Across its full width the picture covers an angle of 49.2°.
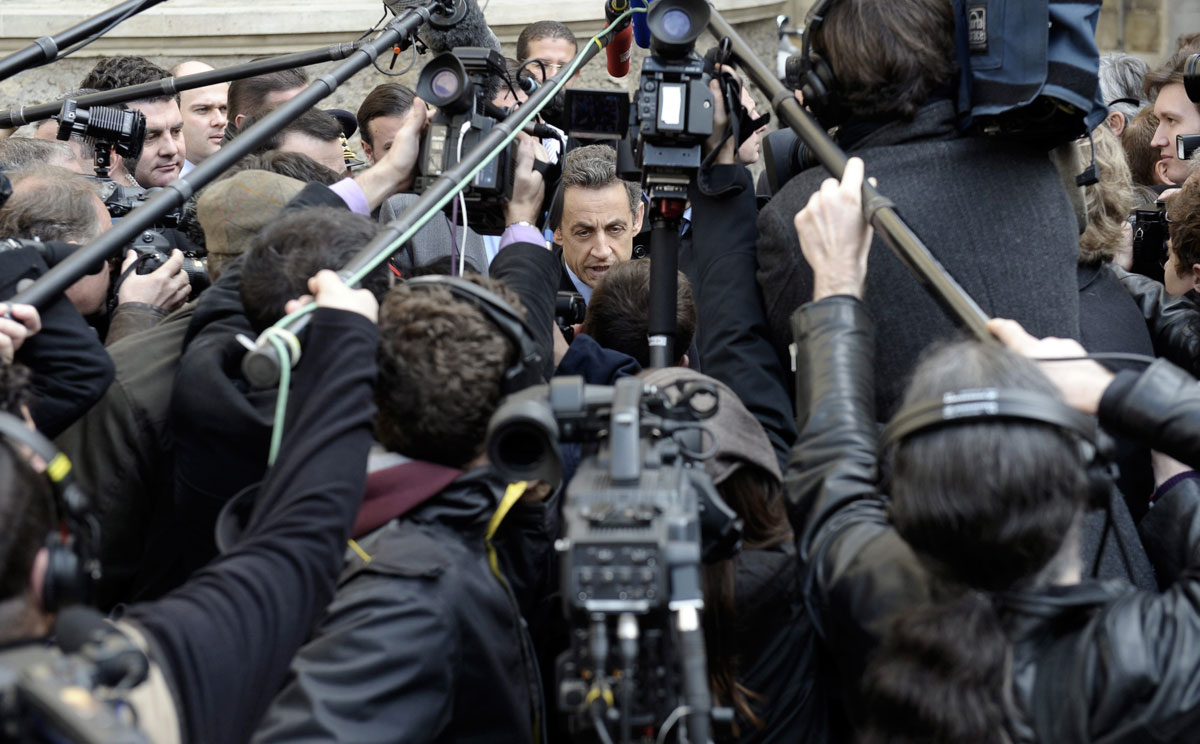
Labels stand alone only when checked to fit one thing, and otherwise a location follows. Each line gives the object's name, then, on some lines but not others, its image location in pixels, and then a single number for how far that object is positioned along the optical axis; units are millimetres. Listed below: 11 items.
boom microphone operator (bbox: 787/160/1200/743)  1475
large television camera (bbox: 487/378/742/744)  1461
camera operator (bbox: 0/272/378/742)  1393
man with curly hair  1751
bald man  5238
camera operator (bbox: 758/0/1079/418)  2254
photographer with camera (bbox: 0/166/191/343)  2873
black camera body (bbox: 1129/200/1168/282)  3381
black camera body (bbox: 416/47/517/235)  2555
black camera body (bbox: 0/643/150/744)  1140
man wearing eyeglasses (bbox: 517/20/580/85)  5418
